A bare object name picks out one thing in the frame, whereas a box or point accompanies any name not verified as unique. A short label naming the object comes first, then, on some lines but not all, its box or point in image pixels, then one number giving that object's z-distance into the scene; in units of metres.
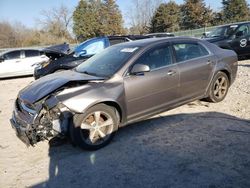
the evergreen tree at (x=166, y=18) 30.45
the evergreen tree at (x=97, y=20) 32.70
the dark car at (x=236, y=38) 8.15
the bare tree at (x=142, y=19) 33.15
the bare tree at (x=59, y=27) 34.98
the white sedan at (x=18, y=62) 9.31
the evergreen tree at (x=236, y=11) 30.11
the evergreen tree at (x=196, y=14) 30.57
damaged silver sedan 2.88
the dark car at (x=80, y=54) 6.44
